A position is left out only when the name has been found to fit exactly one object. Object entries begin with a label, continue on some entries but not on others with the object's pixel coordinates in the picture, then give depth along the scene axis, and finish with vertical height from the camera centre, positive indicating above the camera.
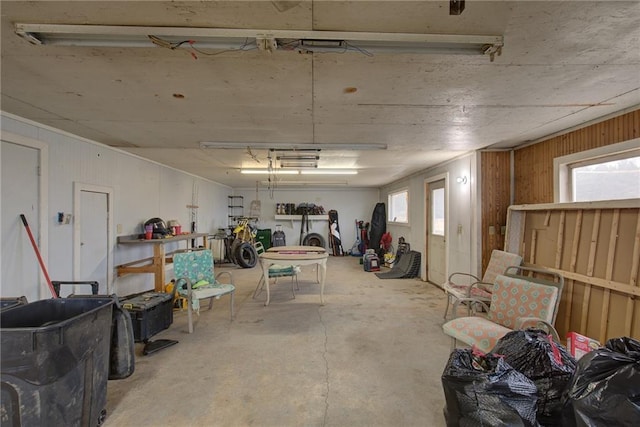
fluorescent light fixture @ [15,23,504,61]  1.44 +0.96
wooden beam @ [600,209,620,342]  2.47 -0.52
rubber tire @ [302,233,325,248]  9.09 -0.94
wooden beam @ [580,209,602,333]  2.64 -0.50
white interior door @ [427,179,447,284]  5.11 -0.39
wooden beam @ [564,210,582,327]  2.82 -0.47
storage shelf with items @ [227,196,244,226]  9.26 +0.14
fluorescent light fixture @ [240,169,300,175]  5.84 +0.90
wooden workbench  3.98 -0.81
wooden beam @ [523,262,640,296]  2.29 -0.64
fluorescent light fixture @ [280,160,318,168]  4.98 +0.92
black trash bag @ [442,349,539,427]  1.37 -0.95
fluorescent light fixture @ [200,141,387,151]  3.69 +0.92
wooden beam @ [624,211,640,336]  2.28 -0.54
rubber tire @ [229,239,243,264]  6.97 -0.95
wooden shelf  9.23 -0.17
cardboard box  2.11 -1.04
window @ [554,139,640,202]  2.51 +0.41
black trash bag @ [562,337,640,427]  1.16 -0.80
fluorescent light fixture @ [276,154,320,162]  4.52 +0.93
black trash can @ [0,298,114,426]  1.33 -0.84
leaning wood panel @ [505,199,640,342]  2.34 -0.47
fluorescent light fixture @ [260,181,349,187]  7.81 +0.87
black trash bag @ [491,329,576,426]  1.47 -0.88
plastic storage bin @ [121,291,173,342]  2.88 -1.13
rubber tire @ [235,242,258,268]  6.94 -1.13
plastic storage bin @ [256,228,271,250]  8.97 -0.83
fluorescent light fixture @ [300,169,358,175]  5.85 +0.90
